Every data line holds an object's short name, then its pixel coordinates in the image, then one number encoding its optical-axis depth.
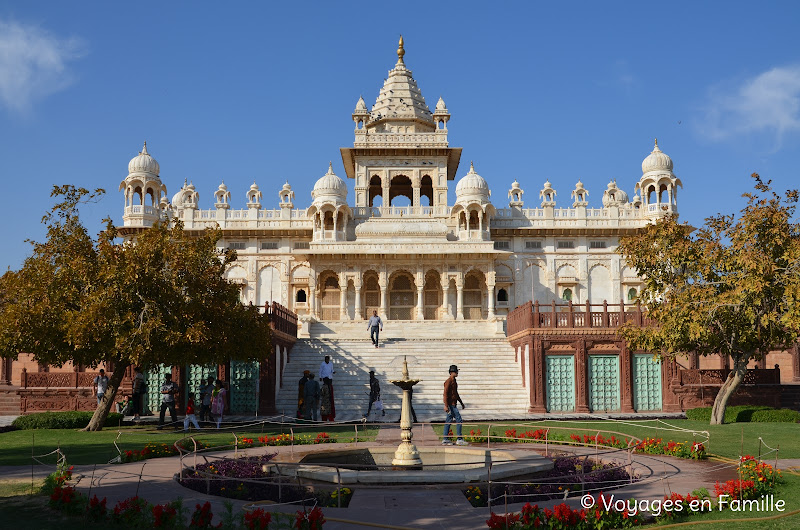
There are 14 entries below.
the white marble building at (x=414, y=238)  42.56
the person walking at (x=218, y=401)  20.67
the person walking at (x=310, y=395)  21.98
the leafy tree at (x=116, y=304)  18.70
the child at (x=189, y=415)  19.73
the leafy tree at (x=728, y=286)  20.56
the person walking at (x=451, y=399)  15.86
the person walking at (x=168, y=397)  20.52
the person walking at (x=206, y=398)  21.66
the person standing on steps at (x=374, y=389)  23.42
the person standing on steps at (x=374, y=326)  30.77
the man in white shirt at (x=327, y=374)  22.81
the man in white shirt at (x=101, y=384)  22.13
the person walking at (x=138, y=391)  22.11
